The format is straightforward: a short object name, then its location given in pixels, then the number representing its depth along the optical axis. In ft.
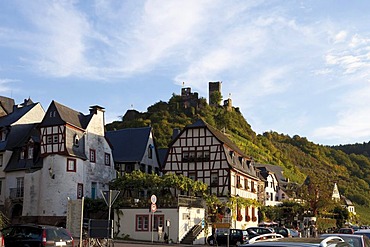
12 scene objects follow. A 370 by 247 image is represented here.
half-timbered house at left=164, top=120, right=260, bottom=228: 179.83
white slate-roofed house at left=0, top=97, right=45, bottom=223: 167.02
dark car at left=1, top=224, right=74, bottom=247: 64.34
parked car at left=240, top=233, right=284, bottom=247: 27.74
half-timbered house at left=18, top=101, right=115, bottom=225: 158.40
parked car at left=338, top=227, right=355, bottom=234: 125.94
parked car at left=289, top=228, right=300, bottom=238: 150.87
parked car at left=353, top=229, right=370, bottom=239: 59.43
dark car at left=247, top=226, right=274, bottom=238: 129.10
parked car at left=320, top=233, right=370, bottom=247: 40.99
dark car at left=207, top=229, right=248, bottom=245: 123.24
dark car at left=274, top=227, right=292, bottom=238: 137.18
